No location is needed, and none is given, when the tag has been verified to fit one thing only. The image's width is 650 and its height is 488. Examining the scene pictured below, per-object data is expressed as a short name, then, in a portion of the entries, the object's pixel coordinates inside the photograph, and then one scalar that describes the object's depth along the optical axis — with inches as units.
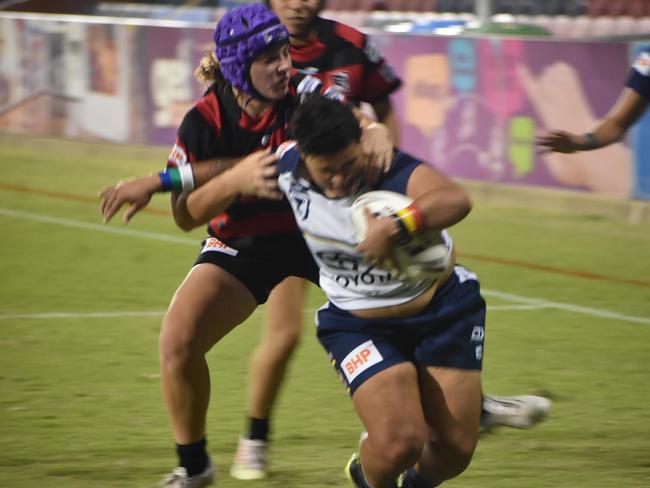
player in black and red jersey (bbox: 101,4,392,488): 437.4
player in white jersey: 387.5
